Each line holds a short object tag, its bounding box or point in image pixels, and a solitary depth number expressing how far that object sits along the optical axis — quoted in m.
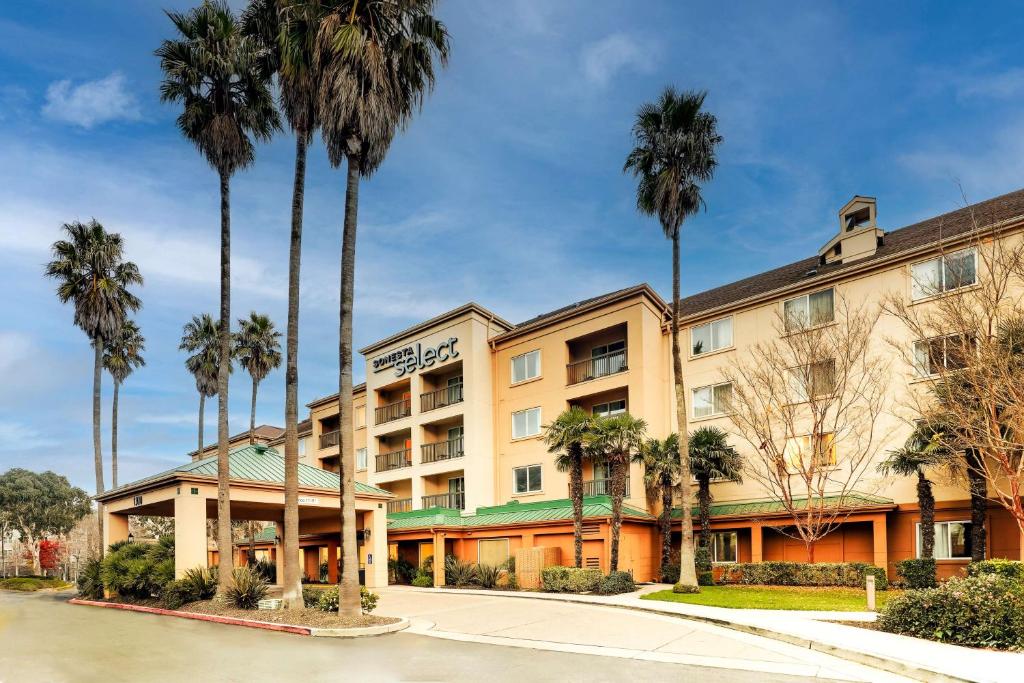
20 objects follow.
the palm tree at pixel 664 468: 29.72
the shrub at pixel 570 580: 26.64
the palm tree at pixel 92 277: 39.84
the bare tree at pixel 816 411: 28.02
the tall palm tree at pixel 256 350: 55.97
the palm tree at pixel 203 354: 57.69
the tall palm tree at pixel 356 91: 19.84
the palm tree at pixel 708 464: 29.58
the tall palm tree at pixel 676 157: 27.86
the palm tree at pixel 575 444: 28.38
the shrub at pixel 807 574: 25.34
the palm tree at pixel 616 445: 27.73
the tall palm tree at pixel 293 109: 21.02
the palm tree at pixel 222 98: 25.09
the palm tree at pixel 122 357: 50.88
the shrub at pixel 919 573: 23.73
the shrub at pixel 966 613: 13.57
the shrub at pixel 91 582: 29.49
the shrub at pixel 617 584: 26.22
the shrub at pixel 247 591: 21.88
